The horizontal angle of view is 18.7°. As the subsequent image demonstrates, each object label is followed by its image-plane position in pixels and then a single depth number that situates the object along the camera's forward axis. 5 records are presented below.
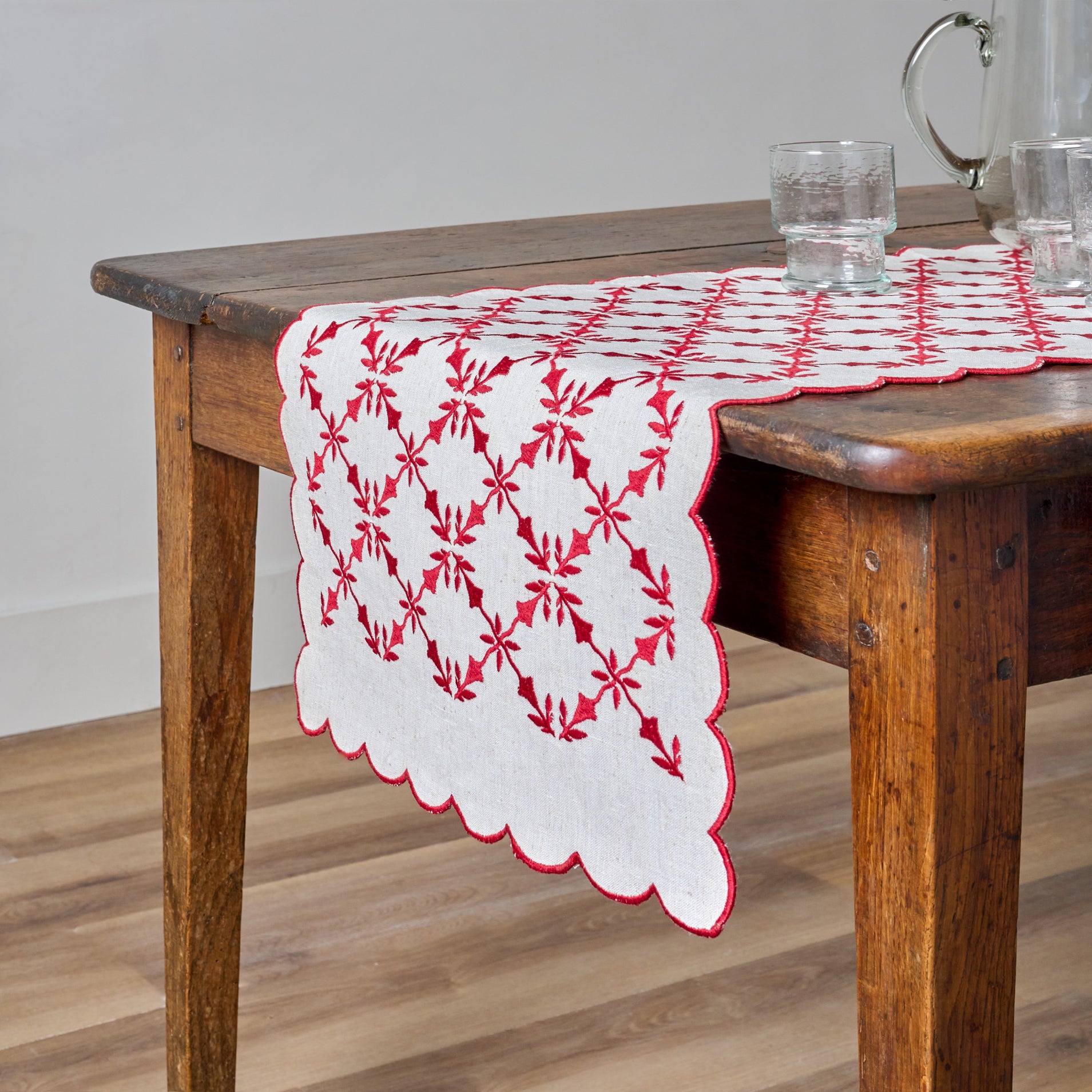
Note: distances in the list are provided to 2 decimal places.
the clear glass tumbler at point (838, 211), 2.07
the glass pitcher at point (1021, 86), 2.10
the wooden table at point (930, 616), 1.70
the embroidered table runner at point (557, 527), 1.77
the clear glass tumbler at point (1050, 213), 2.04
